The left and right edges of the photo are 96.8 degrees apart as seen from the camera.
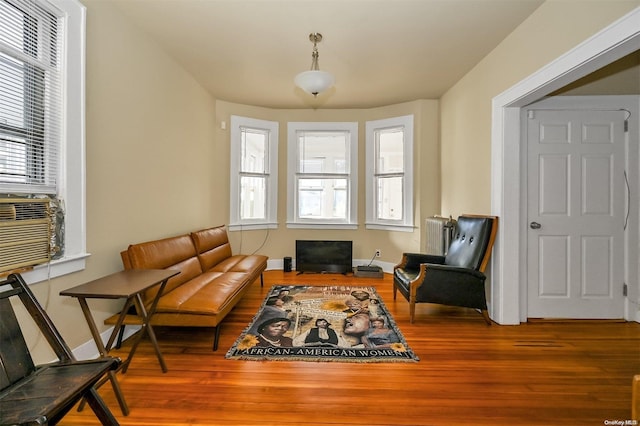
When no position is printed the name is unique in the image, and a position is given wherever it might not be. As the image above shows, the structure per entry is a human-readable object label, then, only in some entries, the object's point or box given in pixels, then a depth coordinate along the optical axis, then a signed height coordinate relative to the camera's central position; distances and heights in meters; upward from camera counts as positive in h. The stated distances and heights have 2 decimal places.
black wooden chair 1.02 -0.71
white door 2.82 +0.07
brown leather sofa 2.17 -0.69
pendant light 2.46 +1.14
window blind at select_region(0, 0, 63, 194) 1.56 +0.67
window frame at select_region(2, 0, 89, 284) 1.87 +0.47
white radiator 3.58 -0.31
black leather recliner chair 2.71 -0.67
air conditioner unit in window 1.47 -0.14
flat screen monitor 4.62 -0.76
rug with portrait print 2.20 -1.11
